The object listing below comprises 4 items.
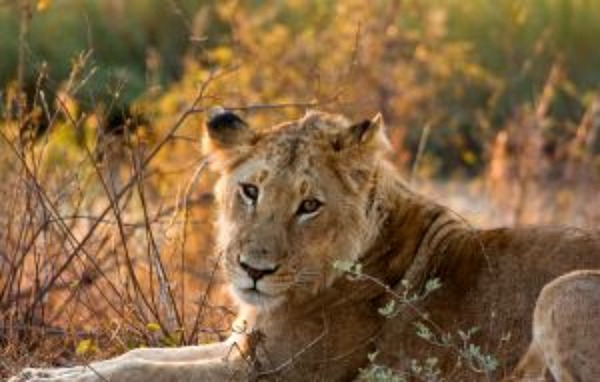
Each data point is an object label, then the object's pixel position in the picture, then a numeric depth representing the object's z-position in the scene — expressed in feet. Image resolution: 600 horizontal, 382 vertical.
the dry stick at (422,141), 58.32
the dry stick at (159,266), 47.19
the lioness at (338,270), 41.65
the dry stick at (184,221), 45.96
